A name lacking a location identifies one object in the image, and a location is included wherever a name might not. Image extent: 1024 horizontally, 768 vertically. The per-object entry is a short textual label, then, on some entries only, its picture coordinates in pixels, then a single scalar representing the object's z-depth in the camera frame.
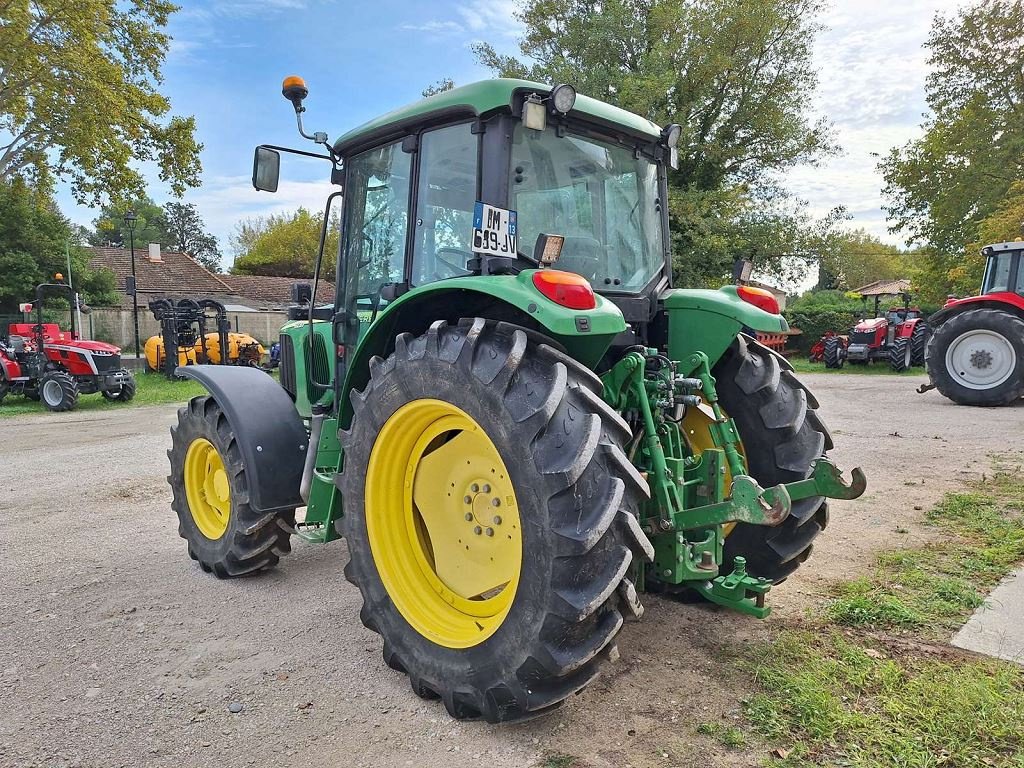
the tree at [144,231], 60.25
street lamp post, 19.90
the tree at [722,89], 19.67
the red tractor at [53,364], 13.09
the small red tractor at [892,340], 17.58
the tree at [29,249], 22.33
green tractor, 2.25
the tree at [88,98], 15.92
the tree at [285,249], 49.06
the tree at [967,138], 21.98
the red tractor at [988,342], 10.38
